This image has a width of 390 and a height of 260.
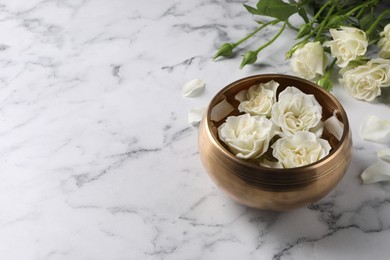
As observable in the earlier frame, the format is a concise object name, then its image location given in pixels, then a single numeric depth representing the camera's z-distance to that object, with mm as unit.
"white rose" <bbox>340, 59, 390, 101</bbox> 901
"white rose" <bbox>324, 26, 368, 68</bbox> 906
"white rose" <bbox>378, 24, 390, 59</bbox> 924
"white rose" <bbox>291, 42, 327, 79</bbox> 918
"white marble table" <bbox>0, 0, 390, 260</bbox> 795
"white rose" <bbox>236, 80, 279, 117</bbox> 815
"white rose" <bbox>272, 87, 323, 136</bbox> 798
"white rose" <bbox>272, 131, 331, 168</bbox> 769
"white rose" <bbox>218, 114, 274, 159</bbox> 771
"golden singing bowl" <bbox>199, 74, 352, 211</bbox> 746
